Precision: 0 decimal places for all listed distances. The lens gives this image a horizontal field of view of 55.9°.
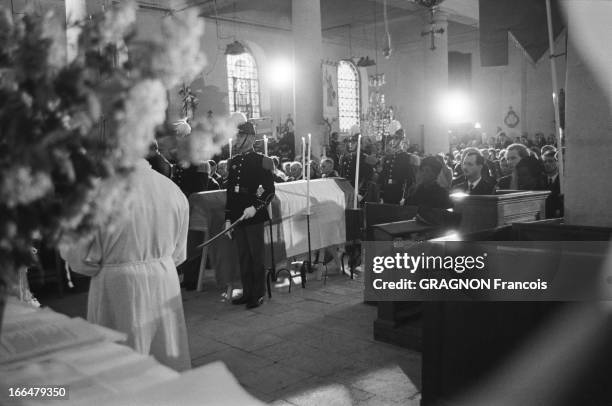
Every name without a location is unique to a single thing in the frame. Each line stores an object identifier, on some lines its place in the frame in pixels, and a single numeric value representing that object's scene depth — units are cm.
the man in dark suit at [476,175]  614
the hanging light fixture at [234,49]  1573
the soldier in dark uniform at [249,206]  576
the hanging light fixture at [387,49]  1037
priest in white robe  265
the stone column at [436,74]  1758
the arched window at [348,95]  2589
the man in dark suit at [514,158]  704
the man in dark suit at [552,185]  631
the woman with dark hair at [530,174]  680
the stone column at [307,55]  1324
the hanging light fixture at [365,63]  1797
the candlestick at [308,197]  674
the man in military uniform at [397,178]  871
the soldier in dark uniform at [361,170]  906
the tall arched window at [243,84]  2128
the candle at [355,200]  715
